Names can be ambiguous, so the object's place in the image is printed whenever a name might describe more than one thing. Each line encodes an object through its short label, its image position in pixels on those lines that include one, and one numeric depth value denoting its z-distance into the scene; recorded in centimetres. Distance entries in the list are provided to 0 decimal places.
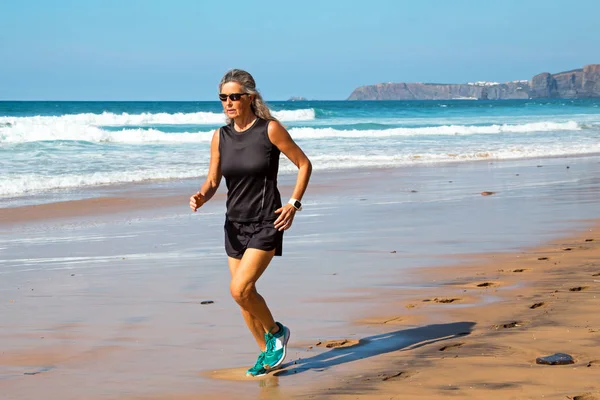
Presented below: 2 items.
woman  875
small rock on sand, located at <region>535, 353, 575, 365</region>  841
